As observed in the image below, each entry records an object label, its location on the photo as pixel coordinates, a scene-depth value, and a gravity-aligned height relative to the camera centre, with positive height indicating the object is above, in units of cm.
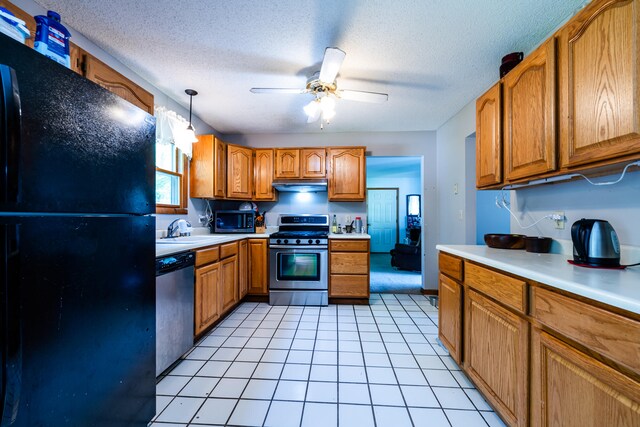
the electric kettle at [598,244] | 121 -13
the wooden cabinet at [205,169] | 322 +58
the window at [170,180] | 270 +40
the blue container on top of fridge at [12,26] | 77 +59
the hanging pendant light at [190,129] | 255 +85
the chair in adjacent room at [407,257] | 516 -83
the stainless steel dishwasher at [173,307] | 171 -66
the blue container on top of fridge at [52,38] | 87 +62
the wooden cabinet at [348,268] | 334 -67
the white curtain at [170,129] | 252 +85
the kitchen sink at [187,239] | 228 -24
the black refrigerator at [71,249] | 64 -11
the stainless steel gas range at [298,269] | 334 -69
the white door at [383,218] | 758 -5
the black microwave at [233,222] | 359 -9
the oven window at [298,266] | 337 -65
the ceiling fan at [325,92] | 203 +106
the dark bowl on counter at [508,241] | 189 -18
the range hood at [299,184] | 366 +45
